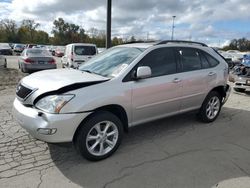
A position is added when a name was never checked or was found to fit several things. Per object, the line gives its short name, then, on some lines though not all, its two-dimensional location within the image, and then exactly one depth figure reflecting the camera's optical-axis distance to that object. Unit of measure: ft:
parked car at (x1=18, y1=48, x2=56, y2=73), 32.18
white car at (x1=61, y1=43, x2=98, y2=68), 33.21
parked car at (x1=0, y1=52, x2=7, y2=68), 37.61
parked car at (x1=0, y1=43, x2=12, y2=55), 84.93
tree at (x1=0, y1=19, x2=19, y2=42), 166.93
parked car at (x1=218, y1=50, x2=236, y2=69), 61.45
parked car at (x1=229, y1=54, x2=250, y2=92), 21.73
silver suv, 8.37
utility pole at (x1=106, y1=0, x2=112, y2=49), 24.86
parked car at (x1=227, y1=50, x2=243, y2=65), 59.73
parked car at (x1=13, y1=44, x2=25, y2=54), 106.01
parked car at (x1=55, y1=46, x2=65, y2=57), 95.34
